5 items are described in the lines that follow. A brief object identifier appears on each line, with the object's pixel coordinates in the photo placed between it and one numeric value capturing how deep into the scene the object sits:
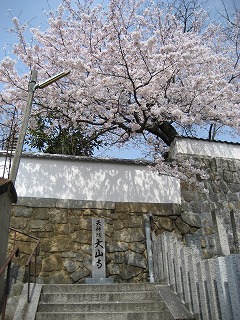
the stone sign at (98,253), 7.76
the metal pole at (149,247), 7.93
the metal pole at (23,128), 5.67
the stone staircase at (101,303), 5.15
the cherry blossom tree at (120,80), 8.52
